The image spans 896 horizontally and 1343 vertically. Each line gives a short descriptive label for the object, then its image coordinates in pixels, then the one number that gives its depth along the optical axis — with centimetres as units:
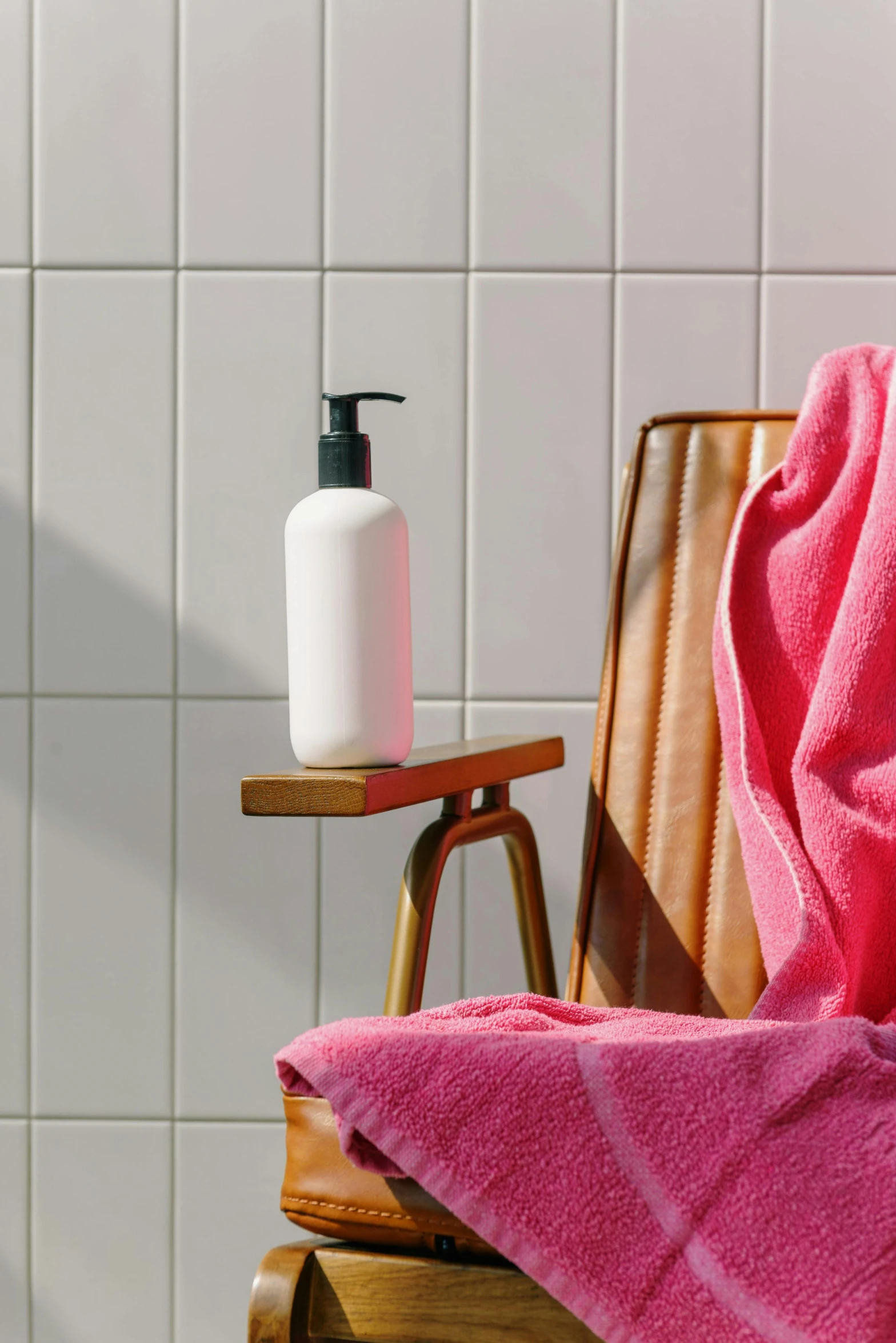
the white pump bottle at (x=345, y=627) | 184
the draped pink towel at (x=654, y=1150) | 166
